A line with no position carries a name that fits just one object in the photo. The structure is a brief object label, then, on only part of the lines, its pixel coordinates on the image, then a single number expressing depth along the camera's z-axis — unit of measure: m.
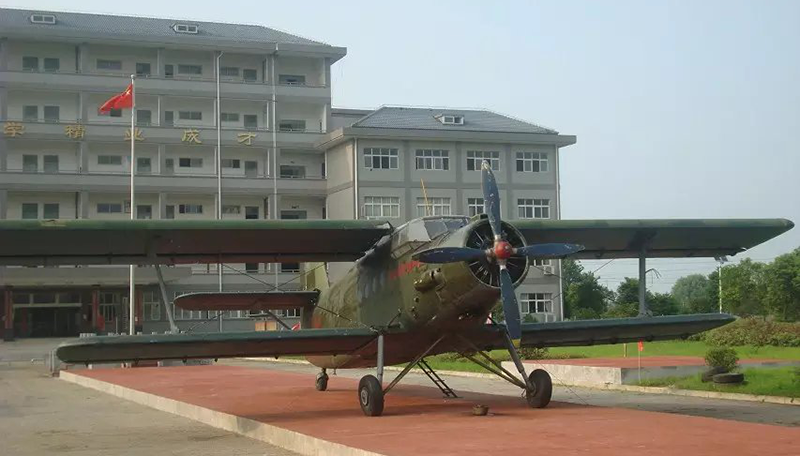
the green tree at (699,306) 76.89
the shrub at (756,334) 38.56
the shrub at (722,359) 23.97
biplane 16.83
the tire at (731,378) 22.50
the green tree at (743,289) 84.44
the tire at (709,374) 23.45
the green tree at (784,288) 74.44
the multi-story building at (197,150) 75.88
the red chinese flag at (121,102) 49.91
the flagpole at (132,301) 47.25
